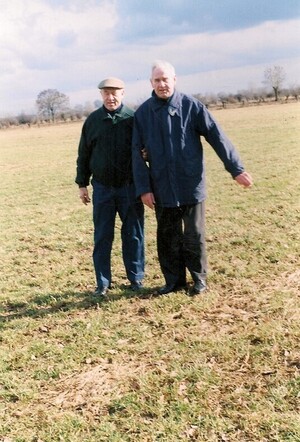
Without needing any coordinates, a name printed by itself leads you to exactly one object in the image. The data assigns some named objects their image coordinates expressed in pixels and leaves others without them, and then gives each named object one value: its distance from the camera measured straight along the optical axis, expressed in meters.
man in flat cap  4.87
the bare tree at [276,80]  95.81
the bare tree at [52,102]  107.75
